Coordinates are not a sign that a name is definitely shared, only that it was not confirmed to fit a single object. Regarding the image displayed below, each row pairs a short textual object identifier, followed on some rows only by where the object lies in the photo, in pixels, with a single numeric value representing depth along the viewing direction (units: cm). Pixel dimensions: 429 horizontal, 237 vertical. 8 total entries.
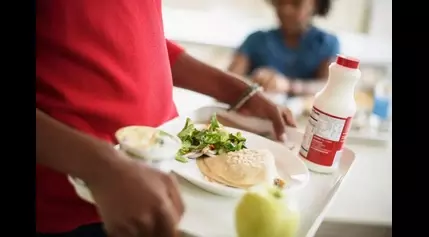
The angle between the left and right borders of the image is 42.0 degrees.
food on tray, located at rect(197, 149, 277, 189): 64
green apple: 57
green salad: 68
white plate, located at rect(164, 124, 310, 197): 62
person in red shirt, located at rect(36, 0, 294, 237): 53
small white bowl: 56
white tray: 58
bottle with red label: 67
